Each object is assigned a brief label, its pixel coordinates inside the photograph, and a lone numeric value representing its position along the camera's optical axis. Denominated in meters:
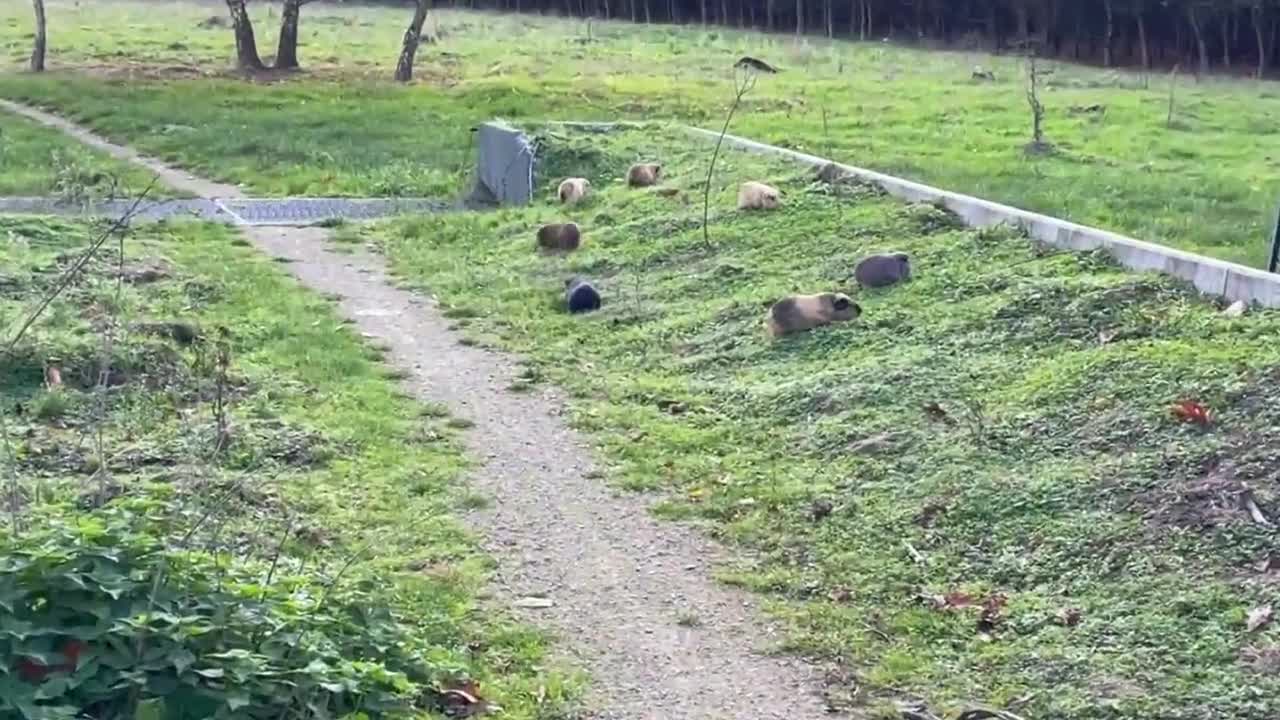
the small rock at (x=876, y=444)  5.98
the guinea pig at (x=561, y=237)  10.27
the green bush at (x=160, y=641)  3.44
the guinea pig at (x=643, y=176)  11.78
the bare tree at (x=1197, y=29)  23.97
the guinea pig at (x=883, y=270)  8.05
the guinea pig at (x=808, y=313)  7.56
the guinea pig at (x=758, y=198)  10.05
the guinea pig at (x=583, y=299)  8.70
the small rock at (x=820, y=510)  5.48
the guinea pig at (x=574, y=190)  11.90
